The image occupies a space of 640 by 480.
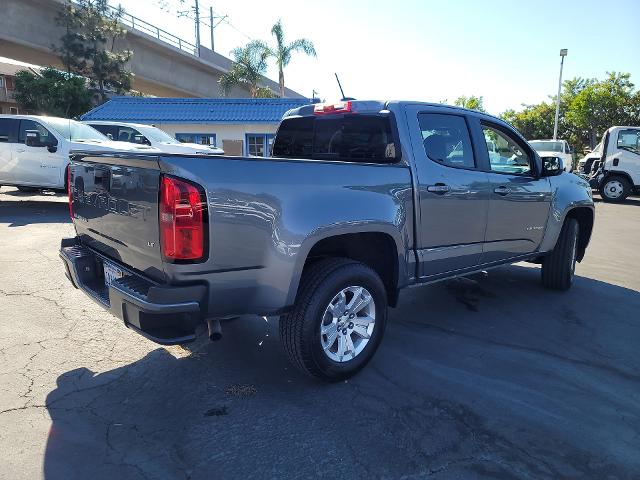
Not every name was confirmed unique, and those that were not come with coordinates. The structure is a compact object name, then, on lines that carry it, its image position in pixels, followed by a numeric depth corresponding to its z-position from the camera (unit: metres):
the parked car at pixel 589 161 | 17.91
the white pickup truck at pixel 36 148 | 10.28
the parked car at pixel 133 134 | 12.98
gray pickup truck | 2.59
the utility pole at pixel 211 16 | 45.94
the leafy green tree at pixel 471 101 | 50.69
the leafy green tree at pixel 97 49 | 29.05
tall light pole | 29.83
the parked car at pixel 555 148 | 20.83
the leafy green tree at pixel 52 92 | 28.88
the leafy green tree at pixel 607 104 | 32.69
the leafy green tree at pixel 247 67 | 32.31
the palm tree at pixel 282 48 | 30.72
